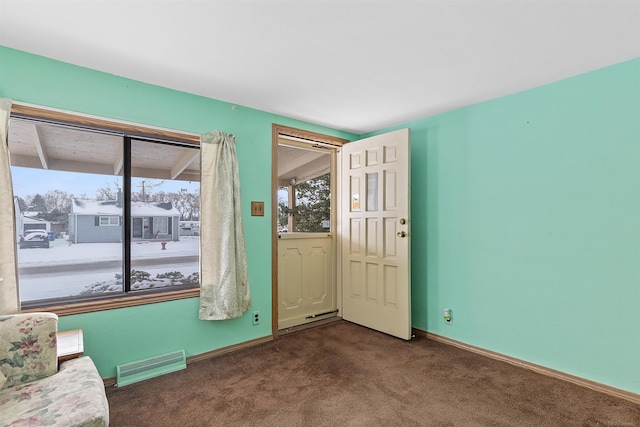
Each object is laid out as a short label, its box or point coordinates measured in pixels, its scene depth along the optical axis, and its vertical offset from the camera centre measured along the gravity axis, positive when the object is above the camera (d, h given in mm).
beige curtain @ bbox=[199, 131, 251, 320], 2748 -111
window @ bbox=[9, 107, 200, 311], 2207 +54
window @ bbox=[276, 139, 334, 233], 3678 +358
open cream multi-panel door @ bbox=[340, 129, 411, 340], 3215 -177
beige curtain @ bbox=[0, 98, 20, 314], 1942 -87
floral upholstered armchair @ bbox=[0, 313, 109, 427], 1338 -813
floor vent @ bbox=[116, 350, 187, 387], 2354 -1153
